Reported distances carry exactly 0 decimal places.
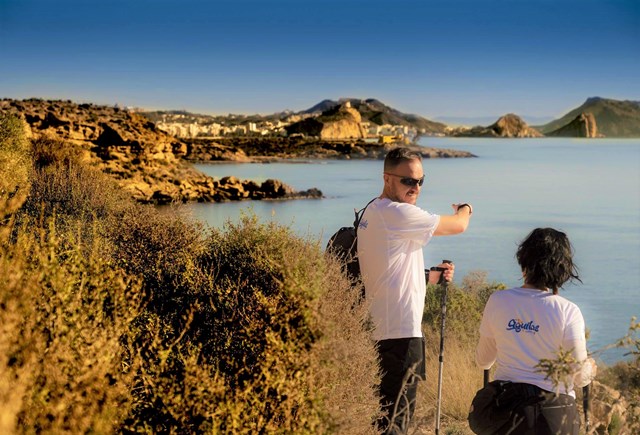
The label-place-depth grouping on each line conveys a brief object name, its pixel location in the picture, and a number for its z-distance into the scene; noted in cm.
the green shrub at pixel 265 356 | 379
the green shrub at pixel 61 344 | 344
